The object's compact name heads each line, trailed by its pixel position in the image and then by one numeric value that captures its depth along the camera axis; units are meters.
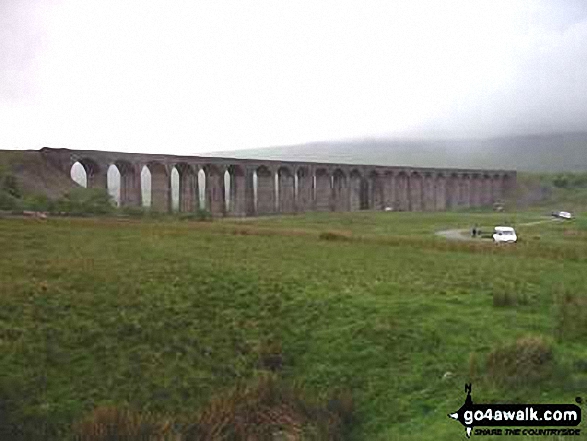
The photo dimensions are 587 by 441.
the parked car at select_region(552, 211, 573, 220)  77.38
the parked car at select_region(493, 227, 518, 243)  38.16
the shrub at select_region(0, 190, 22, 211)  43.81
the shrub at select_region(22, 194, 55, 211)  44.75
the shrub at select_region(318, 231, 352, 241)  31.97
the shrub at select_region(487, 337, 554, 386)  8.88
